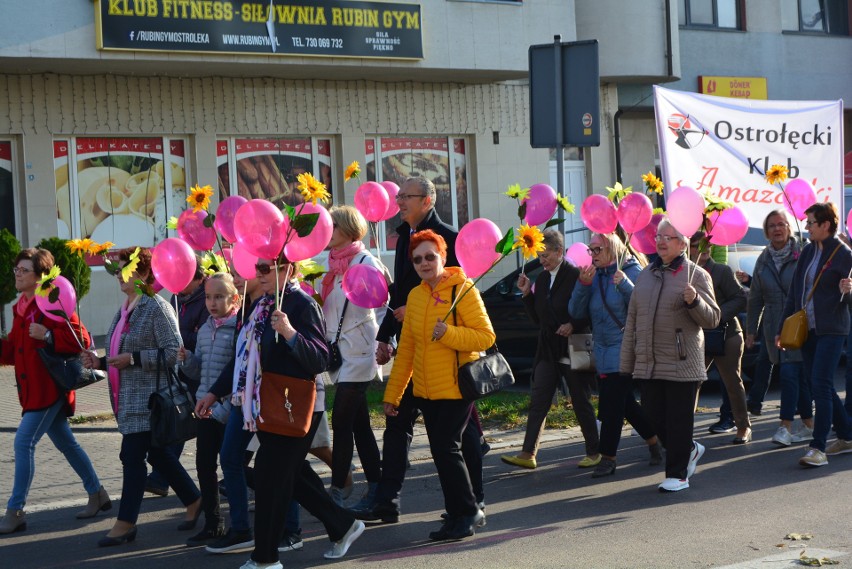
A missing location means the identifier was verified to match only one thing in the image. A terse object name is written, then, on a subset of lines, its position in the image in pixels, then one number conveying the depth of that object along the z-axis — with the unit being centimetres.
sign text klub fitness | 1595
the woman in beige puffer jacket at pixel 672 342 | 773
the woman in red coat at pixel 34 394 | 745
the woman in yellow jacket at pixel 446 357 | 667
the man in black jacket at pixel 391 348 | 718
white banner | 1177
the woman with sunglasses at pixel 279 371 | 597
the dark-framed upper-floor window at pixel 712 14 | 2448
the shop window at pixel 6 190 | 1675
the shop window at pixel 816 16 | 2595
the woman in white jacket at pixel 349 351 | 748
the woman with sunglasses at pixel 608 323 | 849
